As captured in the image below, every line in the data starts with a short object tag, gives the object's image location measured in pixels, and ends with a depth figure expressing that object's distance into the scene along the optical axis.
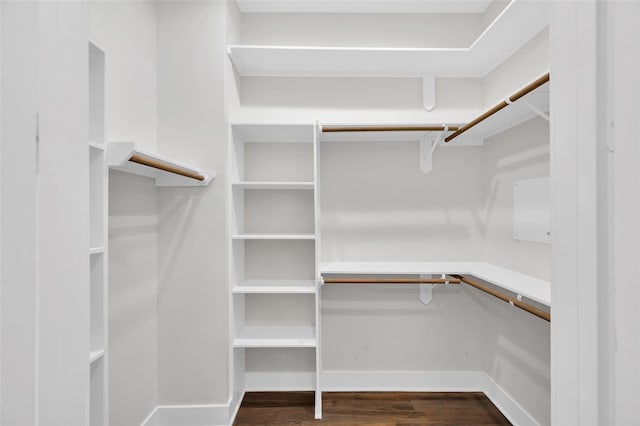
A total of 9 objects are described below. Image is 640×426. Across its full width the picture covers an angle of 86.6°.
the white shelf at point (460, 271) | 1.52
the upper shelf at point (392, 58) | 1.77
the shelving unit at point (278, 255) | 2.22
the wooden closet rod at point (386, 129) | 1.84
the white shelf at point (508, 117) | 1.42
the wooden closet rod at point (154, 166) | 1.17
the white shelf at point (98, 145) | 1.04
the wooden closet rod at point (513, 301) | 1.34
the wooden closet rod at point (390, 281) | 1.95
